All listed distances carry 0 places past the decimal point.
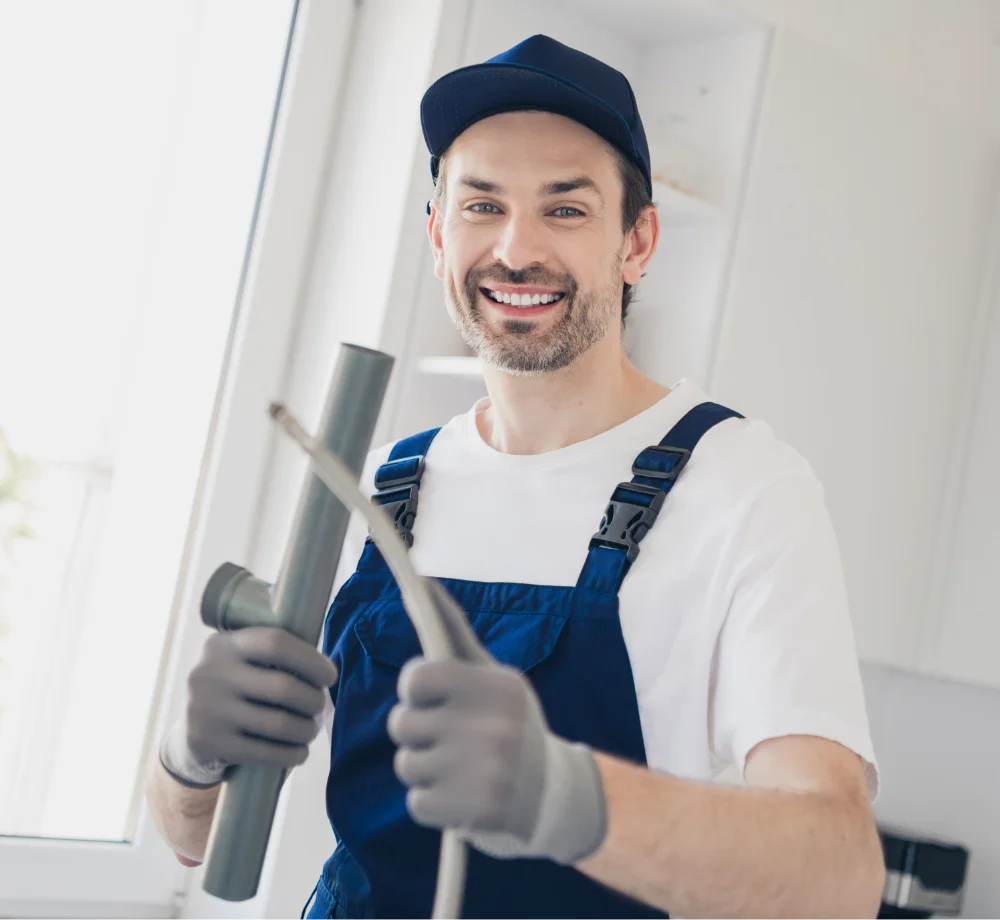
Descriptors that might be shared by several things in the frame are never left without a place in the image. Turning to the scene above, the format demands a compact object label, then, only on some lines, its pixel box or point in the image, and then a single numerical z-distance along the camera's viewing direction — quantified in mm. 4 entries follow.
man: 697
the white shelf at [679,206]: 1954
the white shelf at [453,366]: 1757
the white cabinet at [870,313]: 2096
